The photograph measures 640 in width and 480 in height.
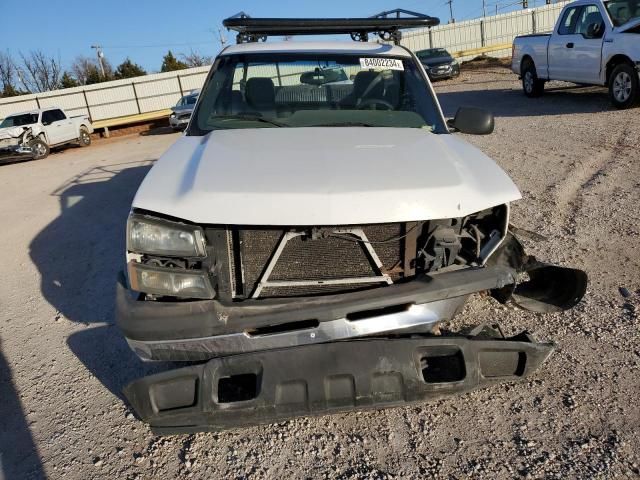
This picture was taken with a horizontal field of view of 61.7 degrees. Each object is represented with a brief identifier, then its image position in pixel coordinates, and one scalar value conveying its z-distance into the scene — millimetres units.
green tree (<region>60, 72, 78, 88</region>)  41419
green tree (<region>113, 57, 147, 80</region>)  44981
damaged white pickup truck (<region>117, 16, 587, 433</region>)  2422
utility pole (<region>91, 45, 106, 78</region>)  56478
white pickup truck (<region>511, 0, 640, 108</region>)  10570
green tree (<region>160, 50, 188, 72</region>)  44572
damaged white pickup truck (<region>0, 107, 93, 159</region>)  17516
